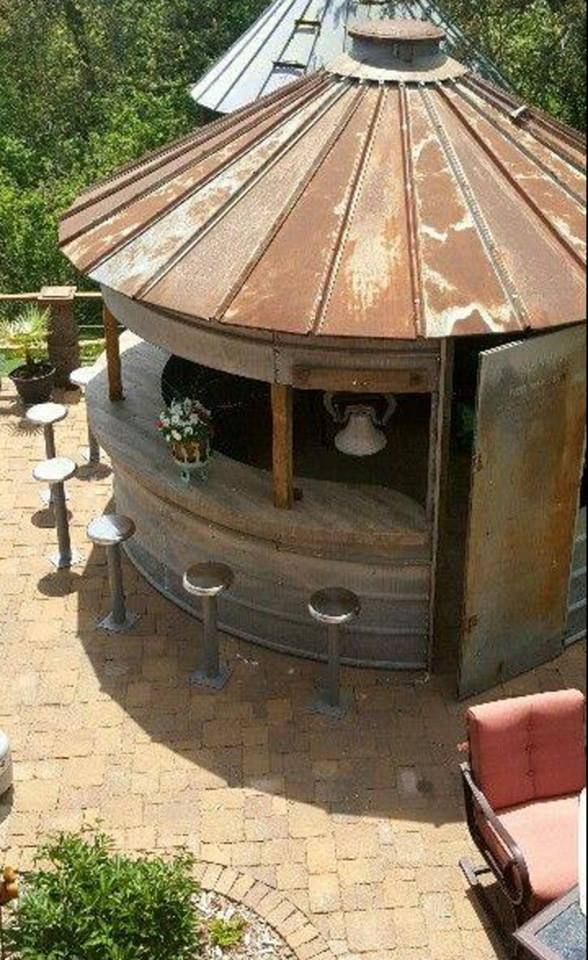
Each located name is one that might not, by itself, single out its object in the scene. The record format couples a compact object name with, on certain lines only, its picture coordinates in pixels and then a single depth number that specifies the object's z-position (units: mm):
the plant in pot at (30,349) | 13922
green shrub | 7074
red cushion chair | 7406
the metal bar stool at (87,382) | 11953
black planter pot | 14328
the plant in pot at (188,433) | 9891
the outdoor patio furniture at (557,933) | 6469
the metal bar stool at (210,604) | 9430
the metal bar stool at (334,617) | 9133
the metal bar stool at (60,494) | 10828
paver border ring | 7691
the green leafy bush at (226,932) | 7629
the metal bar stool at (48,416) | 11617
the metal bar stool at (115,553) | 10078
